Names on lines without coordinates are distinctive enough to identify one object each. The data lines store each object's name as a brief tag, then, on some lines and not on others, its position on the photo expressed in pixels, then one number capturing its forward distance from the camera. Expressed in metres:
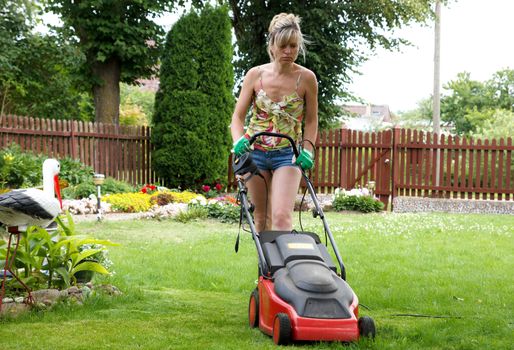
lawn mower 3.56
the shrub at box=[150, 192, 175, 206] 12.64
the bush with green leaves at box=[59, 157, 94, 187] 13.57
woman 4.30
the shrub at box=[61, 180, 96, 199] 12.73
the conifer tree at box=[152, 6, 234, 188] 15.54
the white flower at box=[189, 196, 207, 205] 11.86
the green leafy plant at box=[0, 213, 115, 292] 4.64
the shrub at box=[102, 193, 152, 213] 11.88
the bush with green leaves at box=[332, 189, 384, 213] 13.48
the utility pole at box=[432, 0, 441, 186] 22.36
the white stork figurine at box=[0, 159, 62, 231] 3.72
